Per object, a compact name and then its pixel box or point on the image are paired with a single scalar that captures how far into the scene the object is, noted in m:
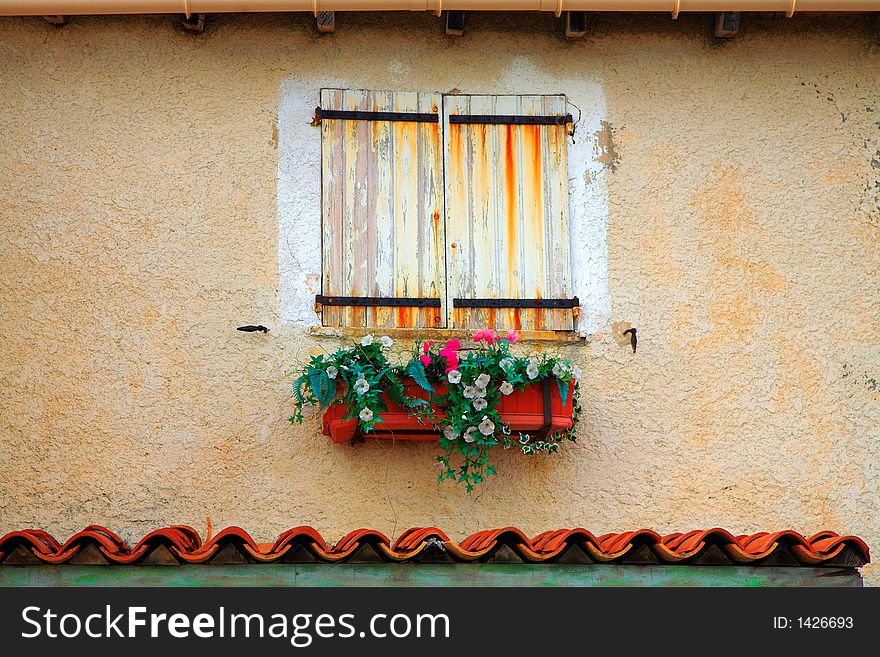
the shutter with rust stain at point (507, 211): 7.55
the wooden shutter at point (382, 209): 7.51
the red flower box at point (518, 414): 6.98
